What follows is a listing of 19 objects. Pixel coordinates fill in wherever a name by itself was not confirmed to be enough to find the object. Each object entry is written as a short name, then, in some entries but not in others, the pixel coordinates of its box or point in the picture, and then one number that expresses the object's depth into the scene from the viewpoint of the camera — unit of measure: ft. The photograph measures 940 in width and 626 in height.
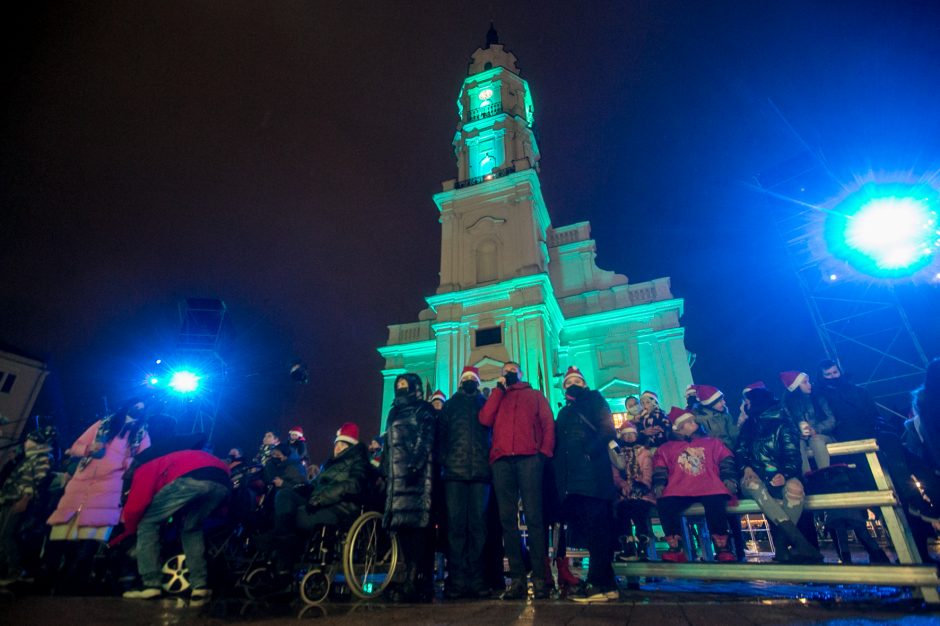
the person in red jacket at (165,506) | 12.39
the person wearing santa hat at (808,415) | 13.84
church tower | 65.46
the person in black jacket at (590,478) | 11.68
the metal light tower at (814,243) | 43.65
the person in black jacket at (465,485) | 12.19
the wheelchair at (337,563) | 11.47
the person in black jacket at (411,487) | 12.16
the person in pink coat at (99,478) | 15.43
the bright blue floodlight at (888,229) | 39.68
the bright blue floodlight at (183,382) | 49.75
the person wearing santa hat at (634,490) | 15.67
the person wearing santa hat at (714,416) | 16.10
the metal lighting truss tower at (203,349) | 51.19
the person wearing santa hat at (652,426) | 17.78
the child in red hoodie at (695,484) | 12.87
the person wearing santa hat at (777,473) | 11.75
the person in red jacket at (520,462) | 12.17
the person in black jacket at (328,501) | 12.19
